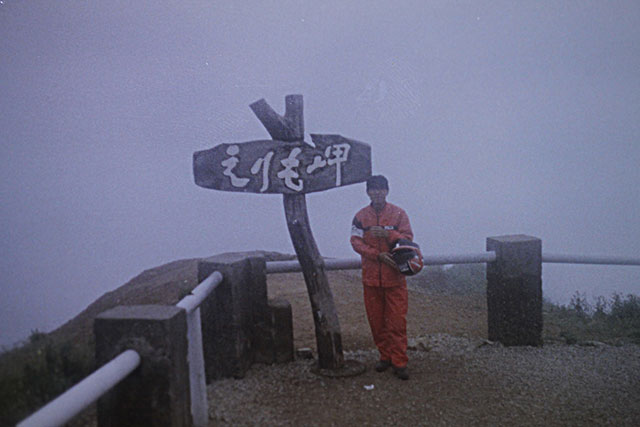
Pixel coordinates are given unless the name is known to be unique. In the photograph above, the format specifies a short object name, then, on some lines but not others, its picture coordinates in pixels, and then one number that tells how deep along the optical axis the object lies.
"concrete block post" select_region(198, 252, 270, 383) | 3.87
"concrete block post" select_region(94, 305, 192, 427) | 2.32
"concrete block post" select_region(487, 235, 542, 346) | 4.73
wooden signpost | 4.07
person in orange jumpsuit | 4.06
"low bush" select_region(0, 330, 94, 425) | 1.81
